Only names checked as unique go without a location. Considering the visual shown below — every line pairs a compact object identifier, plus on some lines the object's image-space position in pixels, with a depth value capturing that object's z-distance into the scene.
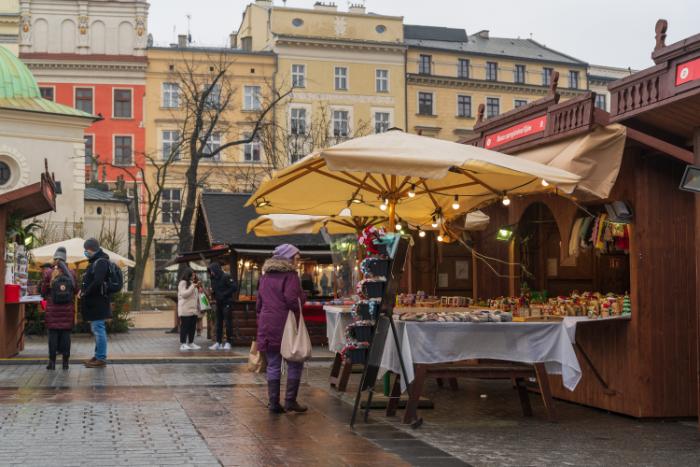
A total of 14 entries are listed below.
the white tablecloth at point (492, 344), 10.21
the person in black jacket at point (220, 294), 20.78
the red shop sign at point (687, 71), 9.00
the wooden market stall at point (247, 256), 21.98
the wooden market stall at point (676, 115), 9.21
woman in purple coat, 10.84
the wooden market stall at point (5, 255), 17.28
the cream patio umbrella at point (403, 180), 10.08
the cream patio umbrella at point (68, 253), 27.56
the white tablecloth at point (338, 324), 12.79
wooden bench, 10.09
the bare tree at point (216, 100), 59.94
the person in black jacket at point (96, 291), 15.87
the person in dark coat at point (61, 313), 15.77
